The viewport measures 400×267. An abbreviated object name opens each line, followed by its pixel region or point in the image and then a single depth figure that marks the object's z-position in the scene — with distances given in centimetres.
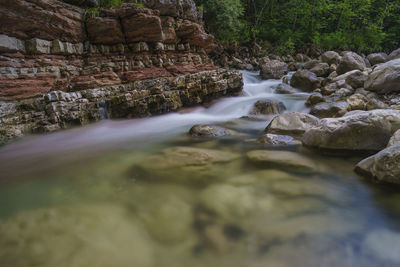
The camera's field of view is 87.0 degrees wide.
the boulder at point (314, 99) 730
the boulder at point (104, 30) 714
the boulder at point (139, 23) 746
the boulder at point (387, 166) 239
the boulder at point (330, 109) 582
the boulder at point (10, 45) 539
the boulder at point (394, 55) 1358
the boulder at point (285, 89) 1041
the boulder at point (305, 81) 1023
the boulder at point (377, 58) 1402
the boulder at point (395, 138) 302
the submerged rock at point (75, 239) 164
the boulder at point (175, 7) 865
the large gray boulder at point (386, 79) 627
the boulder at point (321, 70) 1186
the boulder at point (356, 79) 774
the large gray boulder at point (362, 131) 349
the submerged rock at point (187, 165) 303
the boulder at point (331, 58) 1330
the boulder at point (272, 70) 1348
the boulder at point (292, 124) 477
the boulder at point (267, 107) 744
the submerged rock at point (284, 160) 319
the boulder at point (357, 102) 604
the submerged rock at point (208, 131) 518
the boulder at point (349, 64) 988
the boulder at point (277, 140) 428
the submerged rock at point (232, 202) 219
